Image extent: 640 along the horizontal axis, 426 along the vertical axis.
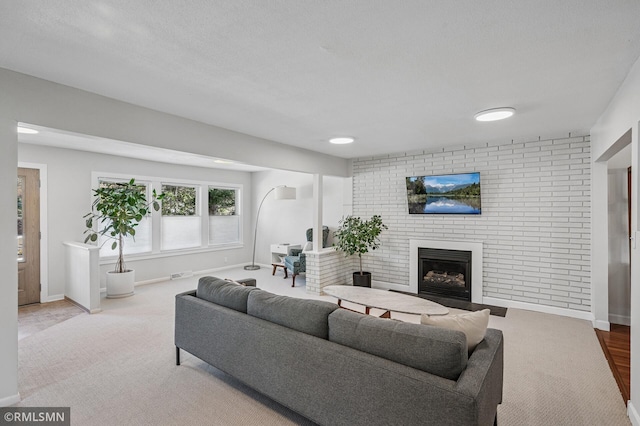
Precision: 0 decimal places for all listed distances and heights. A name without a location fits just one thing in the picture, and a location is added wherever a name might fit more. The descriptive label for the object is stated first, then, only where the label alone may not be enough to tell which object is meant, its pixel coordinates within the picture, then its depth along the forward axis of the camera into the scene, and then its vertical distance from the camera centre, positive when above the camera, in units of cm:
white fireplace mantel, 473 -72
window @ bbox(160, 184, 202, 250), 634 -11
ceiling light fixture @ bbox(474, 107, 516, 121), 298 +95
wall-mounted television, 473 +28
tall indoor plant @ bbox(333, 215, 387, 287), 523 -43
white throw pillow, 180 -65
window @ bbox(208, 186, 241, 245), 718 -8
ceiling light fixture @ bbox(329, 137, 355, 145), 420 +98
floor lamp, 660 +41
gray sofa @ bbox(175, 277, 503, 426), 145 -81
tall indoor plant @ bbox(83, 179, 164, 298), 478 -6
